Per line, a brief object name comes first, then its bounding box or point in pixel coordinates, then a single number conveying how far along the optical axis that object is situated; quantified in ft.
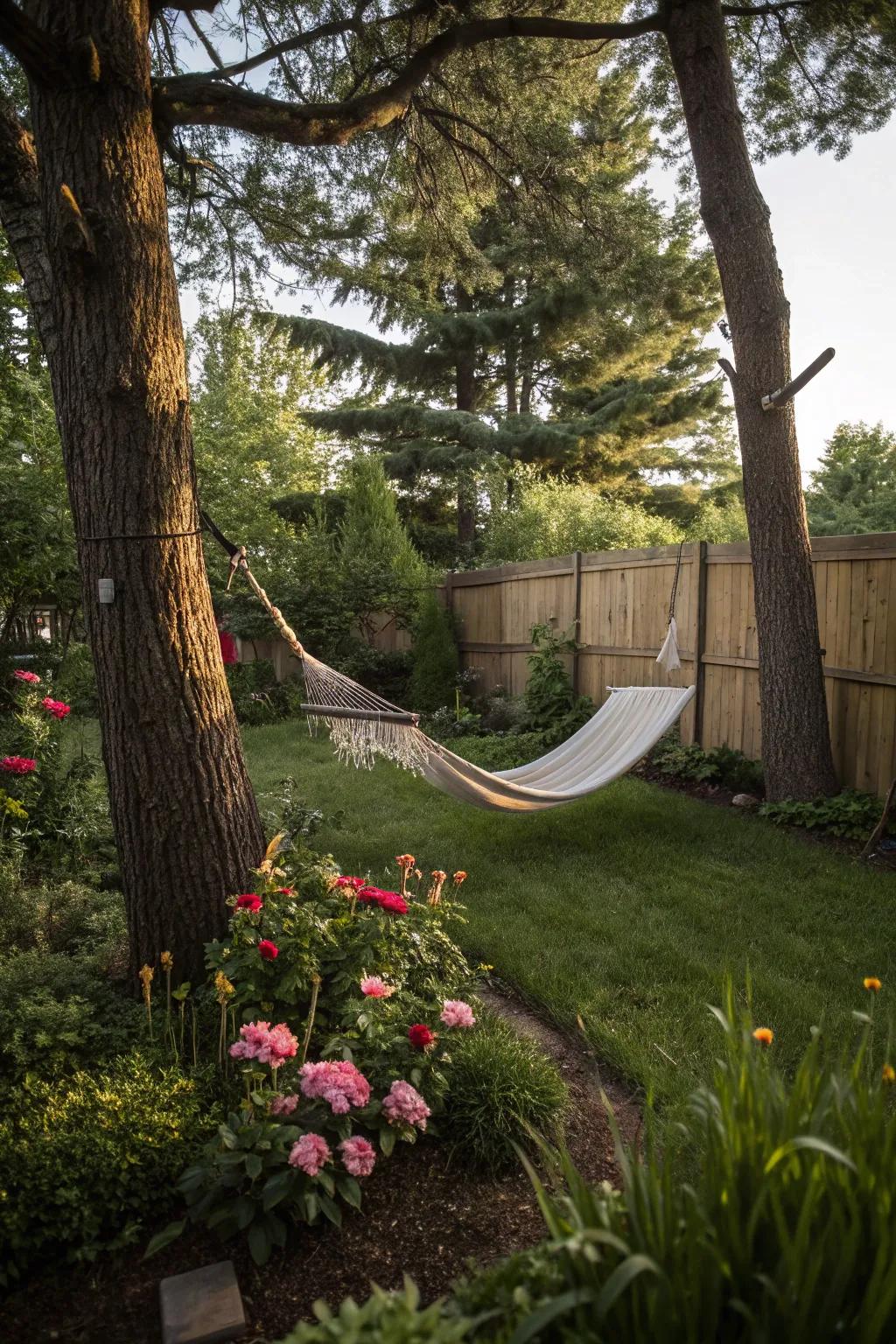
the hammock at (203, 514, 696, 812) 9.50
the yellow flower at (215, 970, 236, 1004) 5.59
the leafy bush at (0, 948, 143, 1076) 5.98
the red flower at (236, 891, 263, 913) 6.27
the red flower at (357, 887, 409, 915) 6.58
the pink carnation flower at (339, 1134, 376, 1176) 4.91
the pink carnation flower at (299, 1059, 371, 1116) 4.97
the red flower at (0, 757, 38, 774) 10.99
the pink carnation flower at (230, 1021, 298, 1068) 5.07
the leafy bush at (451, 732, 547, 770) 19.69
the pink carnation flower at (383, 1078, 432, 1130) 5.31
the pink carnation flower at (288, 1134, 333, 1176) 4.67
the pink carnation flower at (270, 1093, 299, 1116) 5.21
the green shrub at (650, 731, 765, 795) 16.39
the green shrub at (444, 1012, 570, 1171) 5.81
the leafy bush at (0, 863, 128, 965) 8.37
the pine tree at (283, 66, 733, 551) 41.47
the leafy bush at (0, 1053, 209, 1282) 4.88
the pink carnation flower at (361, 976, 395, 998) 5.67
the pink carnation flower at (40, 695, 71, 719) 13.04
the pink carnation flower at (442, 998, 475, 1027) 5.85
